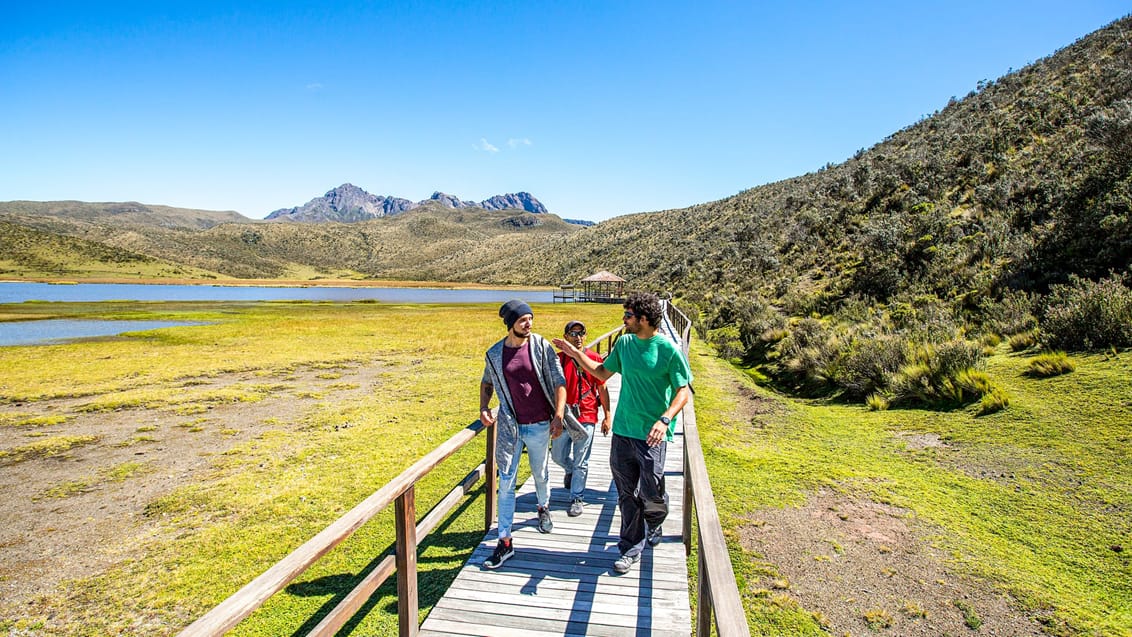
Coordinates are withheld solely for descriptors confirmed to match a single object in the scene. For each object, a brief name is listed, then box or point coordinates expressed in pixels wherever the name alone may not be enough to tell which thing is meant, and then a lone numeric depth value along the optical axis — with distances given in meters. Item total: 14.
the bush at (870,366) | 10.15
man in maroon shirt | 4.08
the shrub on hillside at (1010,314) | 10.03
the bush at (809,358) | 11.83
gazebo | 48.12
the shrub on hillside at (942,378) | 8.38
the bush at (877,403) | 9.47
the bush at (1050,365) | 7.86
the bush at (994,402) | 7.64
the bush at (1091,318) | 8.10
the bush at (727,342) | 17.78
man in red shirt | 5.21
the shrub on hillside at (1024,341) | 9.35
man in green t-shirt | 3.81
